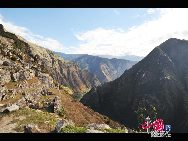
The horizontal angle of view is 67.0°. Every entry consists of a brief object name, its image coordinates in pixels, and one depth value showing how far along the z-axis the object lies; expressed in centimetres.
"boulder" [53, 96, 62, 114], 3298
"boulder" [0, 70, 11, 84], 3425
